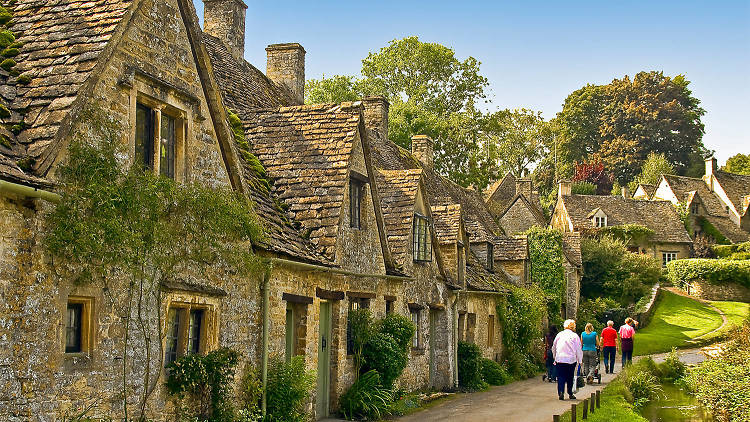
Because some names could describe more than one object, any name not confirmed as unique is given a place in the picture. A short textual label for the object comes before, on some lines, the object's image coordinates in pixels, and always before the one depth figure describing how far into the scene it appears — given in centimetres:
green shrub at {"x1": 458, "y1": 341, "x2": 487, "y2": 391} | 2555
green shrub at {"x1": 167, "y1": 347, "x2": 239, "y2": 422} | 1138
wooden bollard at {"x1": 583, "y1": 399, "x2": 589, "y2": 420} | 1614
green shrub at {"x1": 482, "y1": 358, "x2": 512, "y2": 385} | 2744
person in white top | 1816
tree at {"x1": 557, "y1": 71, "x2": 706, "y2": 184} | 8850
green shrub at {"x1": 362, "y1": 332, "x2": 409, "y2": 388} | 1800
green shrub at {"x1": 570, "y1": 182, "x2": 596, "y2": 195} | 7938
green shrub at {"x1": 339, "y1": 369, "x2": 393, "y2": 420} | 1686
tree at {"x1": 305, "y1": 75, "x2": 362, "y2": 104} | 5344
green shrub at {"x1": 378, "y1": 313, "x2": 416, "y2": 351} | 1889
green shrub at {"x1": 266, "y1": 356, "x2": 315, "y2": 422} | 1376
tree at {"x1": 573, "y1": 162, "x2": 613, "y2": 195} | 8538
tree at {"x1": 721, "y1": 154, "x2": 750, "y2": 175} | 9202
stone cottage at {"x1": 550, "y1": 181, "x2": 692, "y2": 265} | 6500
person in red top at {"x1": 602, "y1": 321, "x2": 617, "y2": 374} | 2723
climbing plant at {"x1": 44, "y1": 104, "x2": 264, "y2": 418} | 924
